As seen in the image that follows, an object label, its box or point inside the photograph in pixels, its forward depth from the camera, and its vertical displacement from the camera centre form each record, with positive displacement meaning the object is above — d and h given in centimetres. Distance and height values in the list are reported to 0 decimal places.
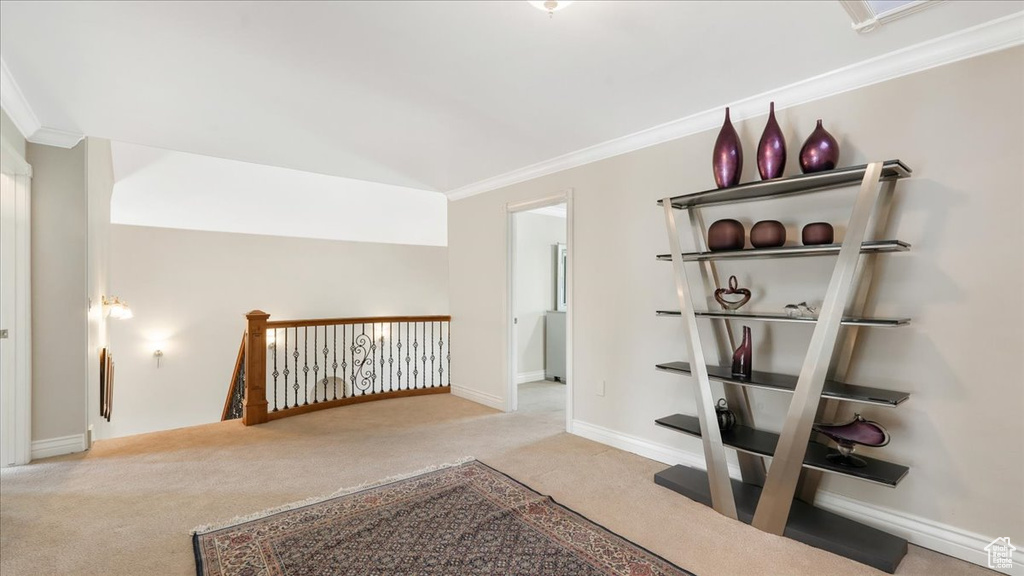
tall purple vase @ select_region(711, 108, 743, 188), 255 +74
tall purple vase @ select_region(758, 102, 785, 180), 242 +73
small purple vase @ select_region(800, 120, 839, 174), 228 +68
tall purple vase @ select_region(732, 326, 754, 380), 251 -40
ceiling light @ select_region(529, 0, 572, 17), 179 +112
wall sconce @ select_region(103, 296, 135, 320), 492 -21
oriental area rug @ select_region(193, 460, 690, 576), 198 -121
